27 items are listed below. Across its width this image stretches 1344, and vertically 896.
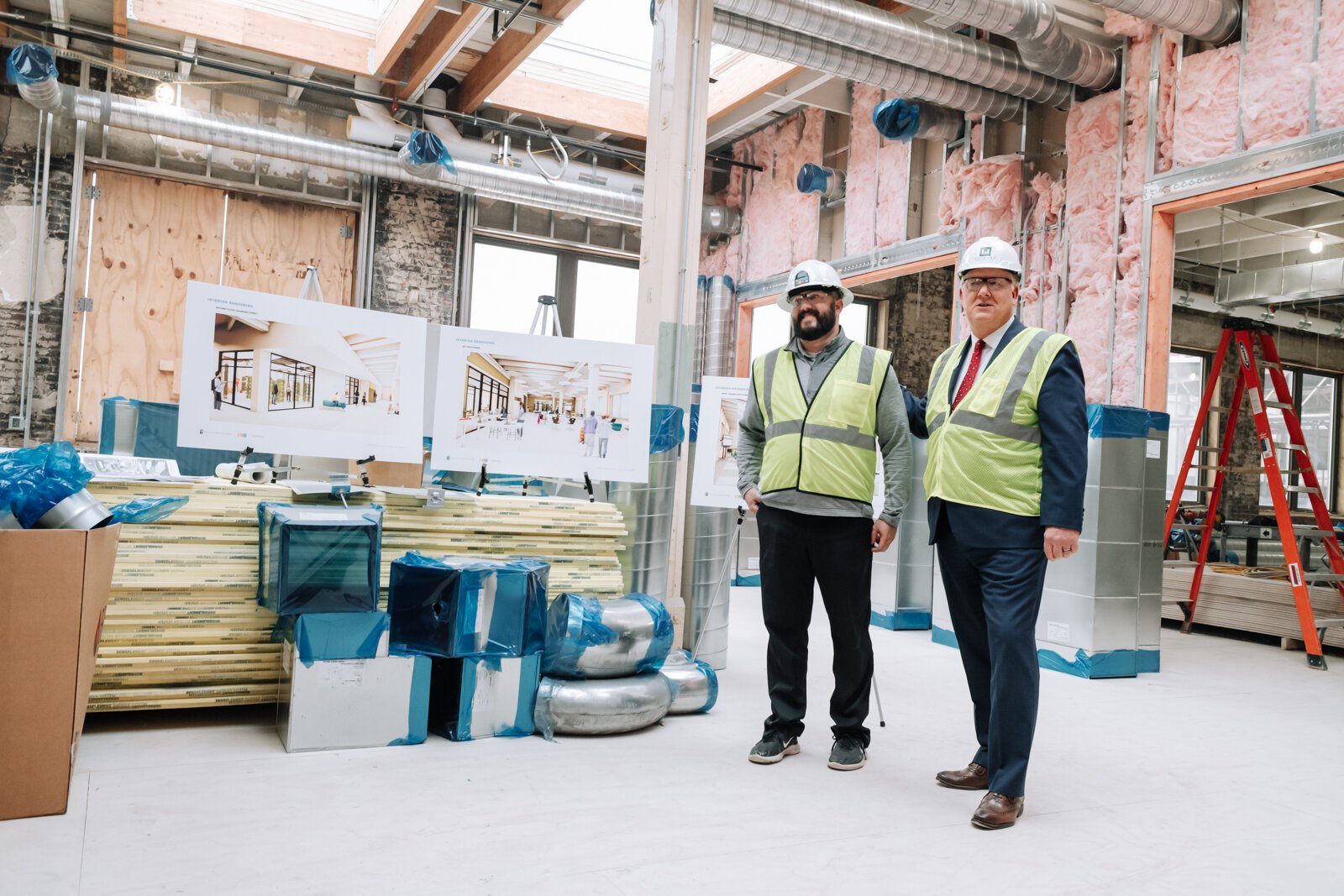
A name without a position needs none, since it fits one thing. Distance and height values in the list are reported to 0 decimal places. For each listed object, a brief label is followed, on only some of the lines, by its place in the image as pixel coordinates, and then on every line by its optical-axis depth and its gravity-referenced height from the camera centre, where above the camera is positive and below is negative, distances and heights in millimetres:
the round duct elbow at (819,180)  8984 +2788
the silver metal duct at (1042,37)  5613 +2813
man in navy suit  2611 -38
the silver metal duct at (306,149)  7594 +2584
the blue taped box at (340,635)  2975 -617
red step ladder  5516 +132
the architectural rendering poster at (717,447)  4422 +79
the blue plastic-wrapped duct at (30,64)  6977 +2708
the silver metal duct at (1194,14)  5512 +2819
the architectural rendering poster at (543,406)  3809 +201
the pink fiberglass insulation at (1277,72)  5320 +2448
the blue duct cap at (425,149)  8289 +2659
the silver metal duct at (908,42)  6051 +2902
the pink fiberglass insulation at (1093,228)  6375 +1778
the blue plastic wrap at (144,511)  2916 -244
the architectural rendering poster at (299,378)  3361 +238
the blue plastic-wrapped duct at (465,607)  3139 -533
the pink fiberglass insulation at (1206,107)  5691 +2371
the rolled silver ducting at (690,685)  3629 -870
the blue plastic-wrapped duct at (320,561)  2949 -381
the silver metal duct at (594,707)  3281 -884
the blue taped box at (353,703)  2982 -842
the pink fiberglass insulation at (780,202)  9641 +2883
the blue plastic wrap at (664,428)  4258 +148
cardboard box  2342 -591
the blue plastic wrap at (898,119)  7352 +2790
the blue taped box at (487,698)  3197 -854
